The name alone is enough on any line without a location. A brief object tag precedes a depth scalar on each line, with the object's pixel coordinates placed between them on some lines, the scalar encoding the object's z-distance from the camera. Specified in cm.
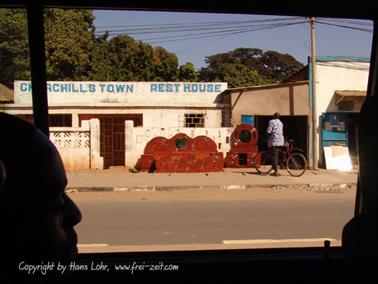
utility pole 1490
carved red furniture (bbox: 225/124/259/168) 1548
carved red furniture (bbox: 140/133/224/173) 1468
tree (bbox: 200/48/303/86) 3297
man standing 1296
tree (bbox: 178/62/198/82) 2591
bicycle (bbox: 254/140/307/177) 1353
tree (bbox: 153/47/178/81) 2511
